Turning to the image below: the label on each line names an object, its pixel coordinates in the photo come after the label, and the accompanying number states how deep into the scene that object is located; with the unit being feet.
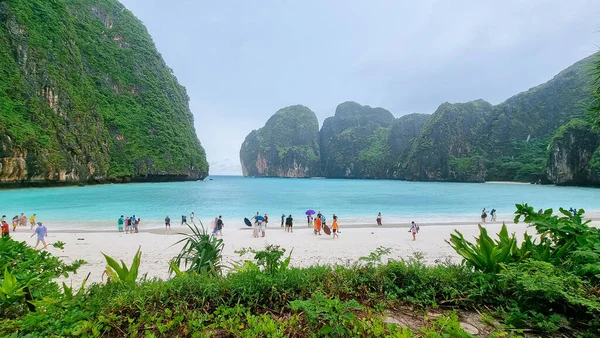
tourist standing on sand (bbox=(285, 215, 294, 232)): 57.41
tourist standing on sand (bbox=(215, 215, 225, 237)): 51.08
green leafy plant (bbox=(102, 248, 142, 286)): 9.58
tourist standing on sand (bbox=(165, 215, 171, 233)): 56.49
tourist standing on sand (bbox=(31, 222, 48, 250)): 38.24
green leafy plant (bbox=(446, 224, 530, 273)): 10.07
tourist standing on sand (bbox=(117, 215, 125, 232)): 54.65
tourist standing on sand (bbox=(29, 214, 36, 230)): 58.82
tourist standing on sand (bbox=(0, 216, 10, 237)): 42.09
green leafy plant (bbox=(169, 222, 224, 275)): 13.78
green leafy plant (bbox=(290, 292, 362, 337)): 6.45
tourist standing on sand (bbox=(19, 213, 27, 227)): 60.59
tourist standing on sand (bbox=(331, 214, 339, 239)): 48.14
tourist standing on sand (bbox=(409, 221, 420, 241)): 46.79
